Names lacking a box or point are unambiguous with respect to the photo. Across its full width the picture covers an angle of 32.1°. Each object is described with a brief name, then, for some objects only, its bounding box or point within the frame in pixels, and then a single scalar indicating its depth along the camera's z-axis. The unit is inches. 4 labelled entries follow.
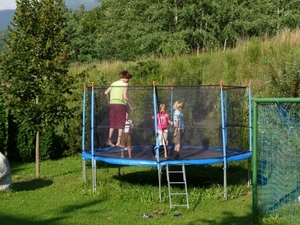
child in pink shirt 398.4
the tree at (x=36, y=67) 462.0
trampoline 398.9
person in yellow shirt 406.3
